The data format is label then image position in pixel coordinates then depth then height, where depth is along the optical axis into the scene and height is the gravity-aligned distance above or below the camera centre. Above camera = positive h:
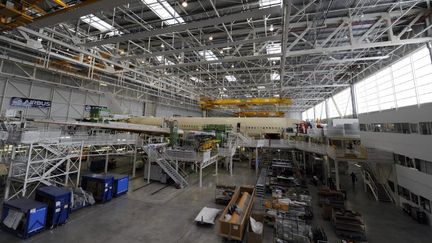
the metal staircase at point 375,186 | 16.20 -4.60
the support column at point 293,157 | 29.45 -3.66
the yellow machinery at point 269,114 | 47.80 +5.88
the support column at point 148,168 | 19.54 -3.78
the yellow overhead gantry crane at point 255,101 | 31.50 +6.10
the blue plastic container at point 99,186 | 14.02 -4.21
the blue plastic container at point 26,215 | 9.30 -4.45
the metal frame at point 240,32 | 12.01 +8.83
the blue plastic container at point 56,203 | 10.30 -4.12
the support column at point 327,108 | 46.30 +7.40
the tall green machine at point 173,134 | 20.50 +0.01
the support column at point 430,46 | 14.51 +7.40
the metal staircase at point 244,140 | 26.07 -0.67
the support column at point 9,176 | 12.30 -3.05
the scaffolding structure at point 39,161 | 12.23 -2.20
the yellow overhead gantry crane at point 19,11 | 7.61 +5.31
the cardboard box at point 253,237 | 8.96 -5.04
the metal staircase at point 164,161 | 18.43 -2.85
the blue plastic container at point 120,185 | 15.10 -4.42
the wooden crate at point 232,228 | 9.41 -4.94
